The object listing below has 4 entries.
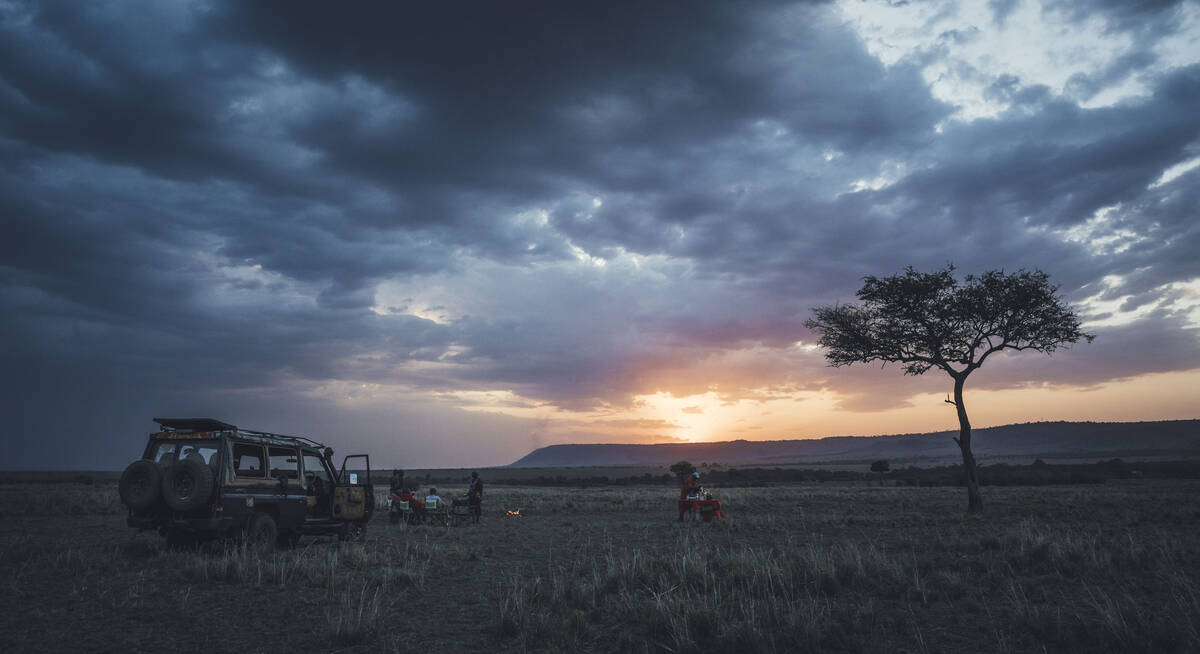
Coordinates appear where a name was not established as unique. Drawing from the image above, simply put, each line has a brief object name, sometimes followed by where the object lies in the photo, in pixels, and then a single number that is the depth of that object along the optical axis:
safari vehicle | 12.90
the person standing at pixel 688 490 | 23.48
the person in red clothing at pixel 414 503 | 24.55
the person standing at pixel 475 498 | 24.70
